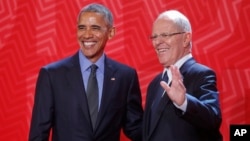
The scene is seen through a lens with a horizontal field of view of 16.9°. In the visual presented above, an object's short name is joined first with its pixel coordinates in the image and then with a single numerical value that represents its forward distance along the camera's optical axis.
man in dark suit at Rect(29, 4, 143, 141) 3.74
